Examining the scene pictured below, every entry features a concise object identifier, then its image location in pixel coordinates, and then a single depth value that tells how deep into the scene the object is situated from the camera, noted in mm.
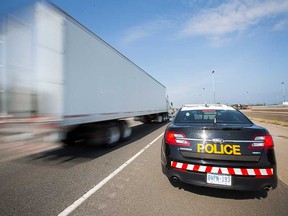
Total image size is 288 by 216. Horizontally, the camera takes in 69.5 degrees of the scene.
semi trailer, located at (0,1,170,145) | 4453
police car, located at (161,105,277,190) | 3131
